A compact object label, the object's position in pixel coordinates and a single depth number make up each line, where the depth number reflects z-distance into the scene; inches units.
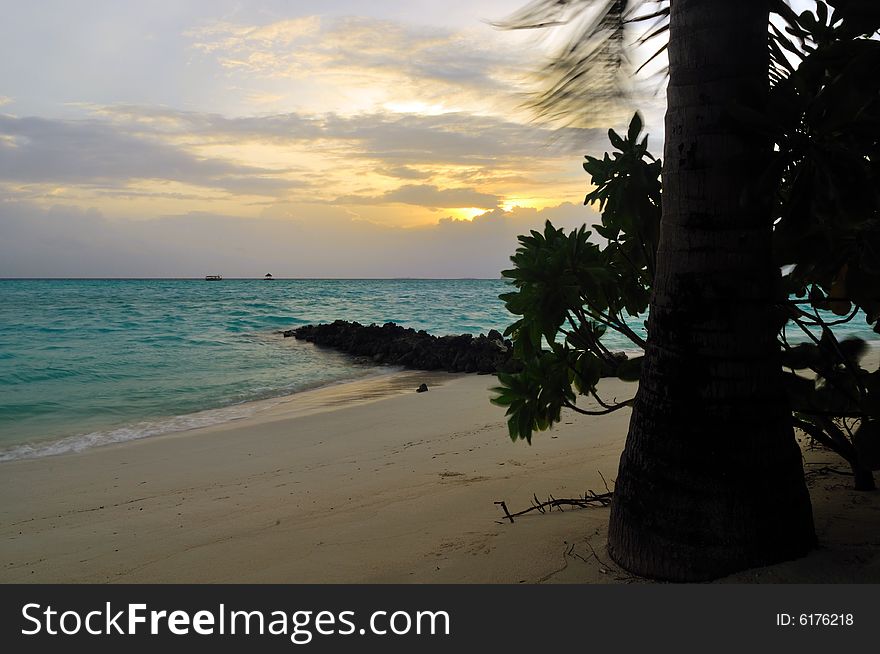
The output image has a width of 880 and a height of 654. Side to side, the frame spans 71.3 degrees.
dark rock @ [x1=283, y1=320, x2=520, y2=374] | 523.2
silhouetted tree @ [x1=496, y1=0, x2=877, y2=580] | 84.0
